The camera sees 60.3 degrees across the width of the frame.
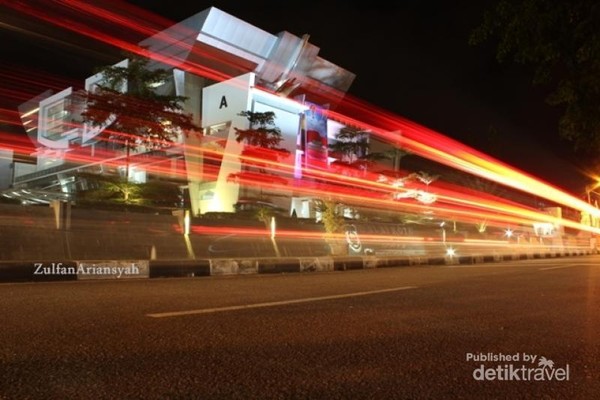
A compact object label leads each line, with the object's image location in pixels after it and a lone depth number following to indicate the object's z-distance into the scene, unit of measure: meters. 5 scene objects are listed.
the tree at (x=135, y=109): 25.55
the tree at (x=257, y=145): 36.78
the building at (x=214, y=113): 40.41
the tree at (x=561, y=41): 6.23
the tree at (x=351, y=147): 46.41
